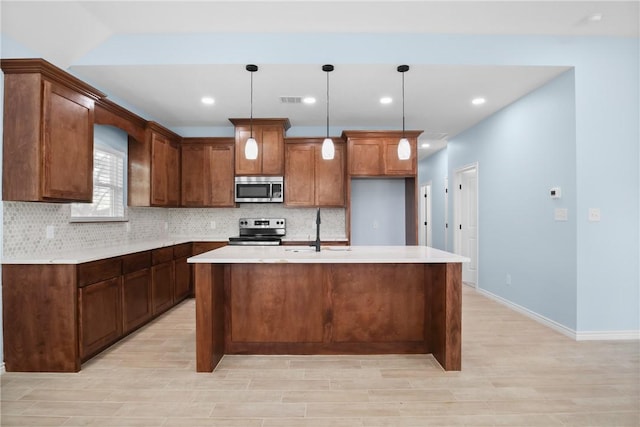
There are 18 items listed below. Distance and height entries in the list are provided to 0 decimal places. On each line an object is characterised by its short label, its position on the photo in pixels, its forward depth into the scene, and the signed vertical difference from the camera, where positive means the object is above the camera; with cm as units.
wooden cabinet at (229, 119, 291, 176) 510 +98
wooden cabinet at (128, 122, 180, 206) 443 +60
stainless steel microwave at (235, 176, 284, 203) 516 +38
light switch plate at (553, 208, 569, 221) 349 -1
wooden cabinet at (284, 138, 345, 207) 519 +63
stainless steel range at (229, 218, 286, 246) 546 -20
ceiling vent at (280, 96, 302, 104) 419 +141
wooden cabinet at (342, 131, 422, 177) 498 +85
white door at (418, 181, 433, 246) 855 -8
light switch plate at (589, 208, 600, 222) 336 -2
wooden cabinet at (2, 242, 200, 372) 262 -77
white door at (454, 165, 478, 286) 584 -9
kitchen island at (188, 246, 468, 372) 296 -80
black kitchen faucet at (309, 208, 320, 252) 309 -26
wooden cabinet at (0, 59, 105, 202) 256 +64
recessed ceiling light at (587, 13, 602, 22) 296 +169
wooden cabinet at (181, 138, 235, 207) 530 +68
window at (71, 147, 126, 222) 369 +28
